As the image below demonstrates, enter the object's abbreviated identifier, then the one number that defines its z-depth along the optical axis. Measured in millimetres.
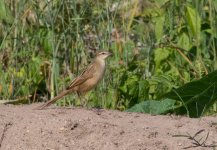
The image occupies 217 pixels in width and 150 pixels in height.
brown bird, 17250
